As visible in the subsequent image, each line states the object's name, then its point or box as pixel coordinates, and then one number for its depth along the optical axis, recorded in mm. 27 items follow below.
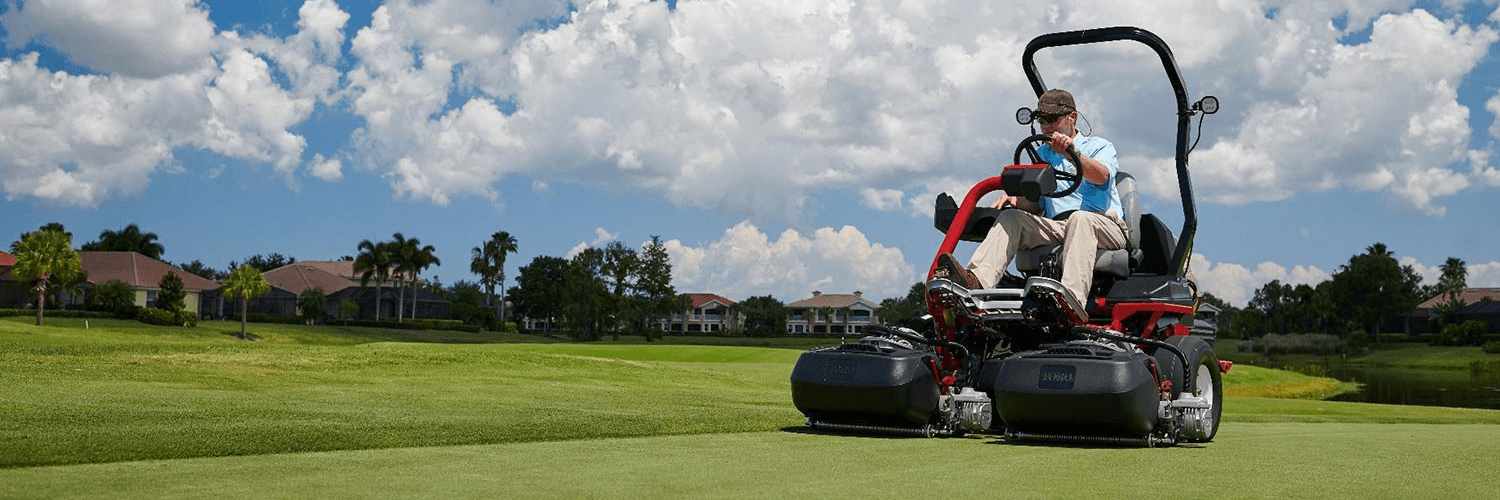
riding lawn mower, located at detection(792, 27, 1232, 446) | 7520
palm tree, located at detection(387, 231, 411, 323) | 118812
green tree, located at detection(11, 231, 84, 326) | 69688
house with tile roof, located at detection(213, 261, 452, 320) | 119625
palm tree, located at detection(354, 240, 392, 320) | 117312
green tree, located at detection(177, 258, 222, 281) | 166000
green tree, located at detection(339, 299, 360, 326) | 115000
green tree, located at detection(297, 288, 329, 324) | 106312
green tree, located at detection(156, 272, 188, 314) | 79312
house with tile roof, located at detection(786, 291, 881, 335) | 163875
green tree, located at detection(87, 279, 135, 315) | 77188
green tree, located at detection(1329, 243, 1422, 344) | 115062
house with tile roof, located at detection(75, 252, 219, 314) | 93438
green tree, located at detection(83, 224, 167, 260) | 117125
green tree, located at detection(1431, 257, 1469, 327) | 140250
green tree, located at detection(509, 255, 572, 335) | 139875
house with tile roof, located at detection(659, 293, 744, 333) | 176625
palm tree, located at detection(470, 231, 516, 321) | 143125
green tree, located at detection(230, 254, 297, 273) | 186375
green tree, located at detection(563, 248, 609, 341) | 105812
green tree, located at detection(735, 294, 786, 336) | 149375
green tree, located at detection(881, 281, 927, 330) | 104412
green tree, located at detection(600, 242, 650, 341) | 108125
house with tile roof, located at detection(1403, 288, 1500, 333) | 124250
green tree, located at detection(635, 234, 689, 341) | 111206
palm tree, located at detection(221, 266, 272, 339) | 81625
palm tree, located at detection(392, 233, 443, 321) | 119188
